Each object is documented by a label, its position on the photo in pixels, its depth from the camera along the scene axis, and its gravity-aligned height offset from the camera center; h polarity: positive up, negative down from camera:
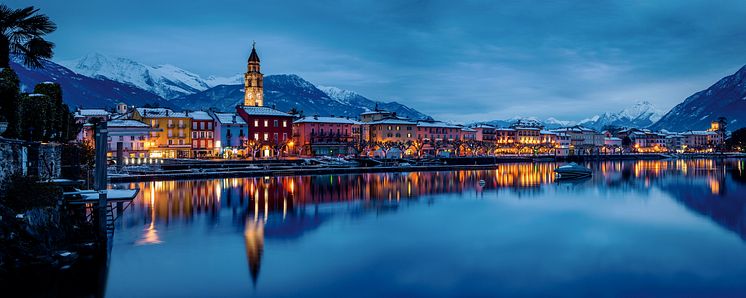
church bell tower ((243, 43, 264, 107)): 108.75 +13.82
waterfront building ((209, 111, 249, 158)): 76.25 +2.78
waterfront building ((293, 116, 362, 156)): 89.06 +3.10
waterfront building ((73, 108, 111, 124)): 70.25 +6.22
